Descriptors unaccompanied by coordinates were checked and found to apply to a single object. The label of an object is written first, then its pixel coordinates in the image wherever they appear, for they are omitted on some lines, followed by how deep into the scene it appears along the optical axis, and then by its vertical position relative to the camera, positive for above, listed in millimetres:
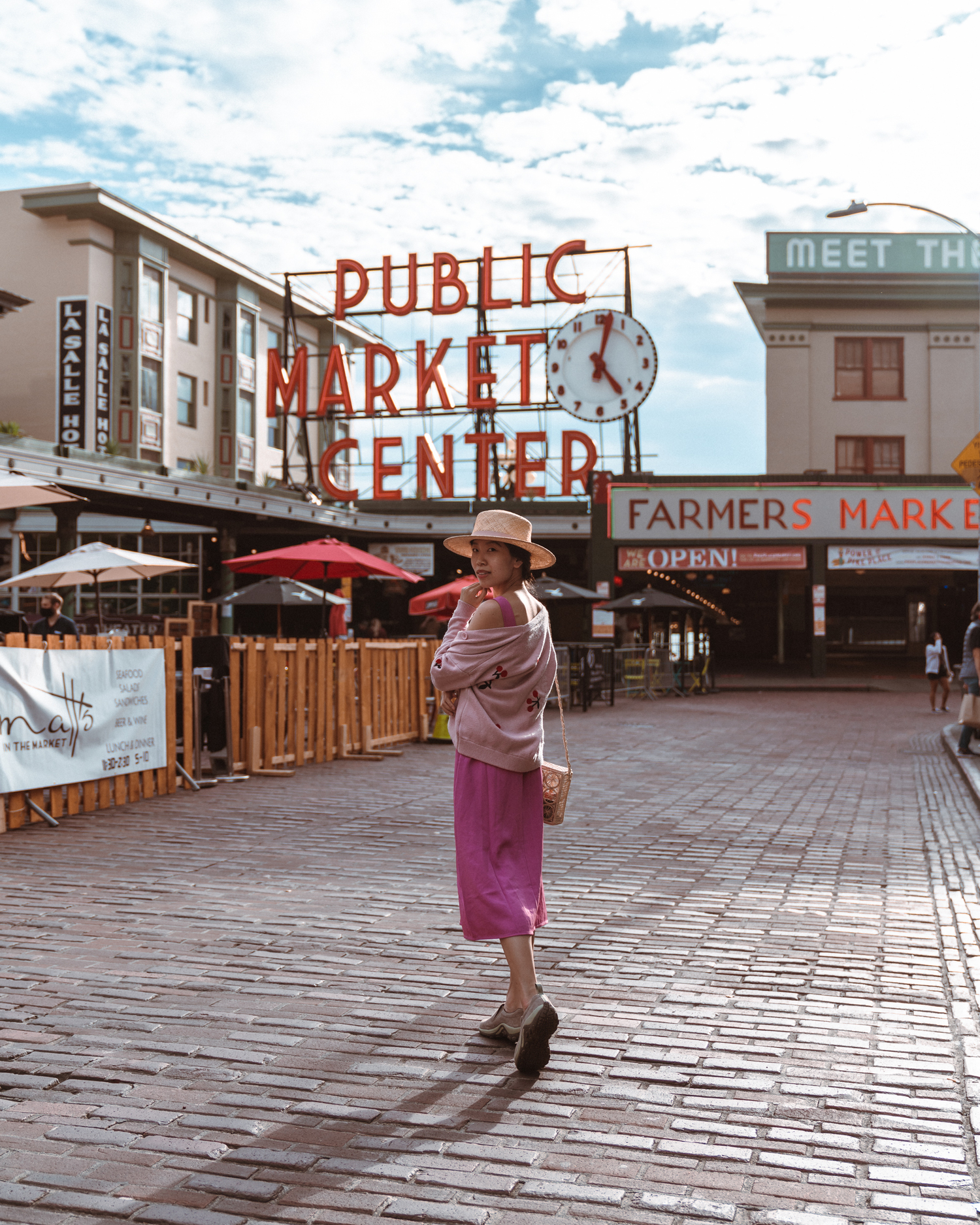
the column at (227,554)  28391 +1543
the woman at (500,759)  4109 -510
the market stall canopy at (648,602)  26844 +353
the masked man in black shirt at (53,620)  13219 -34
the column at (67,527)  22922 +1821
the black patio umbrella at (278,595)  18078 +342
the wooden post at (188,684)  10953 -640
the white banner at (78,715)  8695 -804
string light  38931 +589
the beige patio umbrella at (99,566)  15141 +698
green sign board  34938 +11024
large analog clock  32688 +7045
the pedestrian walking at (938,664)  21000 -881
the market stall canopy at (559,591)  24344 +543
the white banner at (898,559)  32172 +1641
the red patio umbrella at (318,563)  14758 +730
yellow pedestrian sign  12992 +1738
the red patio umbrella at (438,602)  19891 +255
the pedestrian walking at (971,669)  13516 -624
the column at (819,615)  32094 +55
